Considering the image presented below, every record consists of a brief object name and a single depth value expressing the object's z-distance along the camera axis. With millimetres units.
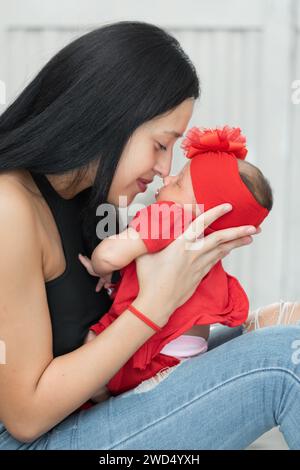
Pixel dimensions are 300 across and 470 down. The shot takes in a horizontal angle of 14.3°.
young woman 1537
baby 1644
